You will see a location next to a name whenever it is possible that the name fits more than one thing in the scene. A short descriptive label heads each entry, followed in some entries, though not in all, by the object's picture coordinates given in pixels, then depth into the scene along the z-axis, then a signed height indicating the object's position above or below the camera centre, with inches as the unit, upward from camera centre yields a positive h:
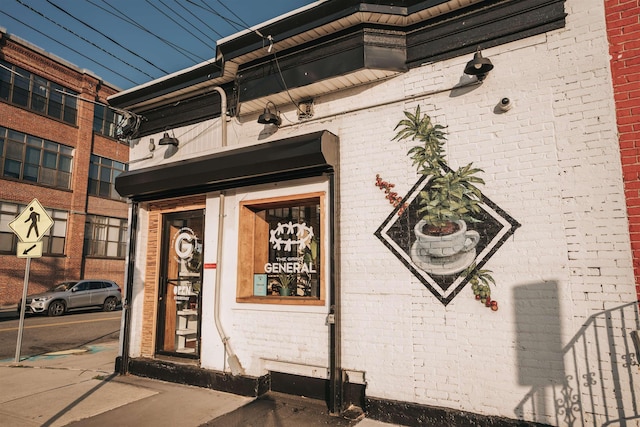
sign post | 328.8 +34.3
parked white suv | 657.6 -40.2
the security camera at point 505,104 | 181.3 +74.4
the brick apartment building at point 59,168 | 830.5 +236.3
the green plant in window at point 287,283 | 245.5 -5.7
